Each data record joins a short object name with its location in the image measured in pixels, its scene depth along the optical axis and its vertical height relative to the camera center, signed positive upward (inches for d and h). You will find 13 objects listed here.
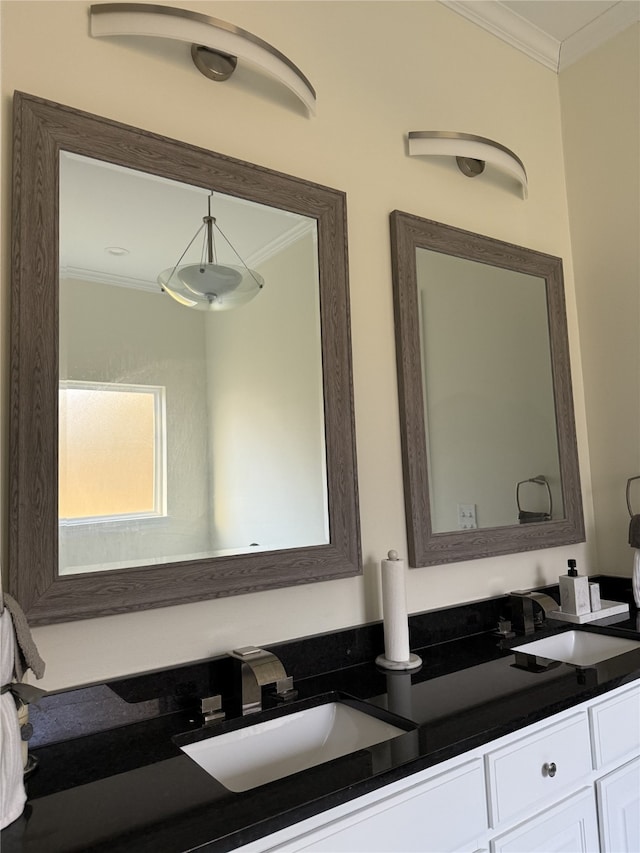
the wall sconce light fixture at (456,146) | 71.2 +40.4
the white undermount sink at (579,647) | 65.1 -17.5
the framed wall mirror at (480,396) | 67.7 +11.4
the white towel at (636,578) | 75.7 -11.6
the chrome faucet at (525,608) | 68.0 -13.3
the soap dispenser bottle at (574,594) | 70.9 -12.5
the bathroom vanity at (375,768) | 33.7 -17.0
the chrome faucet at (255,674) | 48.2 -13.8
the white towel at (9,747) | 33.3 -13.2
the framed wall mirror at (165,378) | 45.5 +10.6
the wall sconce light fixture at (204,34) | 50.6 +40.0
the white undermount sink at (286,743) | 45.0 -19.0
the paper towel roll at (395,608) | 57.6 -10.7
